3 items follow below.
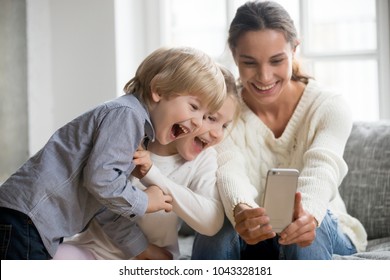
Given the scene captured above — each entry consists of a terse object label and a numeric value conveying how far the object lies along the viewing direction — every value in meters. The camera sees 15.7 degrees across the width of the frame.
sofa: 3.50
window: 4.11
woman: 3.17
